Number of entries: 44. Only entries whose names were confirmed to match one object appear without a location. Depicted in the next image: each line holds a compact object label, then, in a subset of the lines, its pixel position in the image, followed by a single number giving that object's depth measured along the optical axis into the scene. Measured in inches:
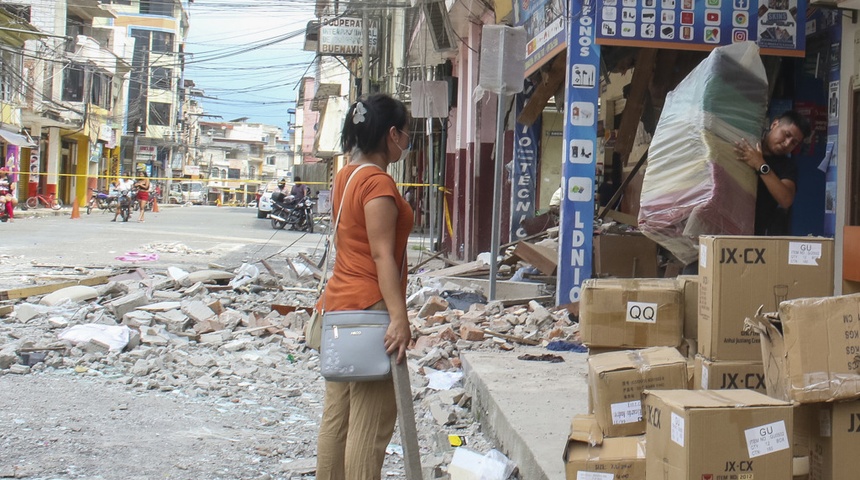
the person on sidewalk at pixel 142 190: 1148.3
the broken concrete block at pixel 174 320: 332.5
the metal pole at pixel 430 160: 526.0
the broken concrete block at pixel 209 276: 438.0
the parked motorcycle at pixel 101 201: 1439.7
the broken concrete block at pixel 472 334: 293.4
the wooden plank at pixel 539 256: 387.5
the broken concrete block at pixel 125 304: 342.6
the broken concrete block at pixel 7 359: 269.7
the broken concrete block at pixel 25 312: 343.9
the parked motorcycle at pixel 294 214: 1098.1
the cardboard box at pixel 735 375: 132.8
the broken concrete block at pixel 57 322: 329.4
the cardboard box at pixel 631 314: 160.6
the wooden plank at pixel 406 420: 127.3
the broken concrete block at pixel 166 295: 393.1
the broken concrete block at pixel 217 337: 322.7
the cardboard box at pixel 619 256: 339.3
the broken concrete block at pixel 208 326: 335.0
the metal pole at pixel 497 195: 353.1
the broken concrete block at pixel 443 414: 219.0
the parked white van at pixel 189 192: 2960.1
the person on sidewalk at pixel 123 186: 1131.5
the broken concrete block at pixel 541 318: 315.3
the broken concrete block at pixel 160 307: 353.1
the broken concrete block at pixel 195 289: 406.6
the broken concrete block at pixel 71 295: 377.1
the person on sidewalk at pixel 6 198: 994.7
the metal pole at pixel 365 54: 905.5
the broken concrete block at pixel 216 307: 362.6
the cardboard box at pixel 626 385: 132.4
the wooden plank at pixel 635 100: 353.1
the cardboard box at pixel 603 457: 123.6
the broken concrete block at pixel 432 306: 351.4
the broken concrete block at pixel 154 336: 311.1
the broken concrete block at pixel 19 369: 266.1
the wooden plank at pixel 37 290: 382.9
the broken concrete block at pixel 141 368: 269.3
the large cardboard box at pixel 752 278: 132.7
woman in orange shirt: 129.3
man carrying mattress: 196.4
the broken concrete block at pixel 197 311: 343.9
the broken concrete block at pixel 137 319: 329.4
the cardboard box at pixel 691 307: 162.2
